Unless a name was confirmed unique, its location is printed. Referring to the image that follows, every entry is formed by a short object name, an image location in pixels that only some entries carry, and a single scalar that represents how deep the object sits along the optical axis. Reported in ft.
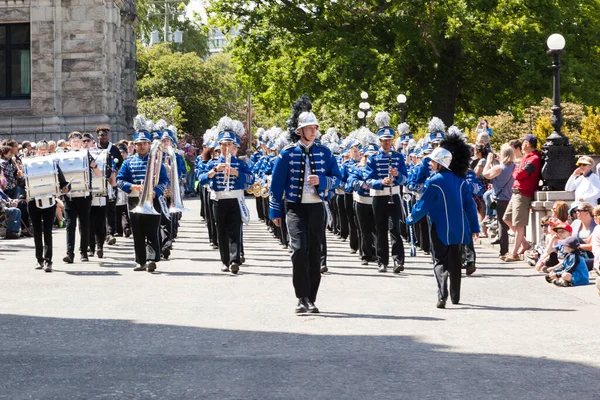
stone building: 126.31
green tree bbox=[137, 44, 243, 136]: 232.32
